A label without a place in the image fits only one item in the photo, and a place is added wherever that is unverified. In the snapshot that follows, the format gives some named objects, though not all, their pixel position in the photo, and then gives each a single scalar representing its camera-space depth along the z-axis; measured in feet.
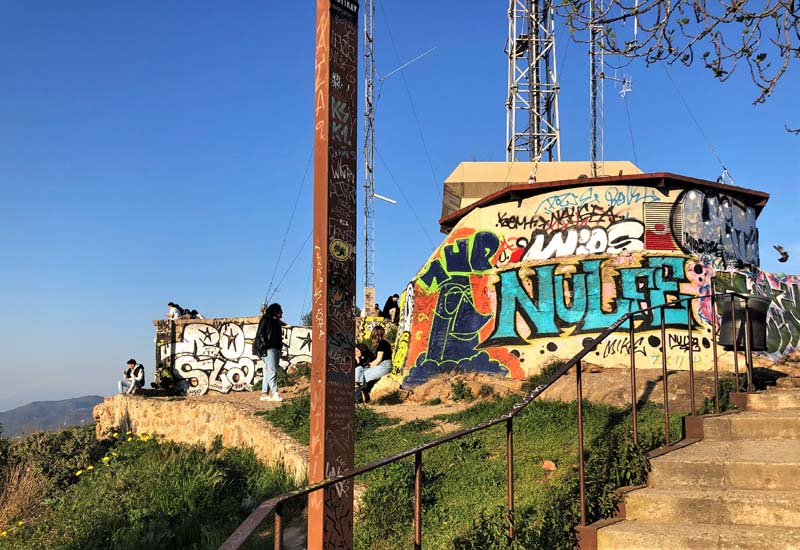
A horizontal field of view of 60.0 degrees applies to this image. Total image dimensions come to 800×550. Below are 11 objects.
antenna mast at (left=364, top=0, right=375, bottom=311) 102.94
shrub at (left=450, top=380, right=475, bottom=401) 41.67
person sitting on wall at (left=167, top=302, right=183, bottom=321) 82.64
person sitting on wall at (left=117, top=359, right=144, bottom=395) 66.49
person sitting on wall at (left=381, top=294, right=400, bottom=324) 71.92
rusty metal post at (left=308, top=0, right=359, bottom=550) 13.01
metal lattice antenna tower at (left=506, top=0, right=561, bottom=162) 98.73
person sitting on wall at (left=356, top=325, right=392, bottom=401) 44.55
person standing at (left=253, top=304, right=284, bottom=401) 42.27
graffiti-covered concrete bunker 42.75
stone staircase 14.79
